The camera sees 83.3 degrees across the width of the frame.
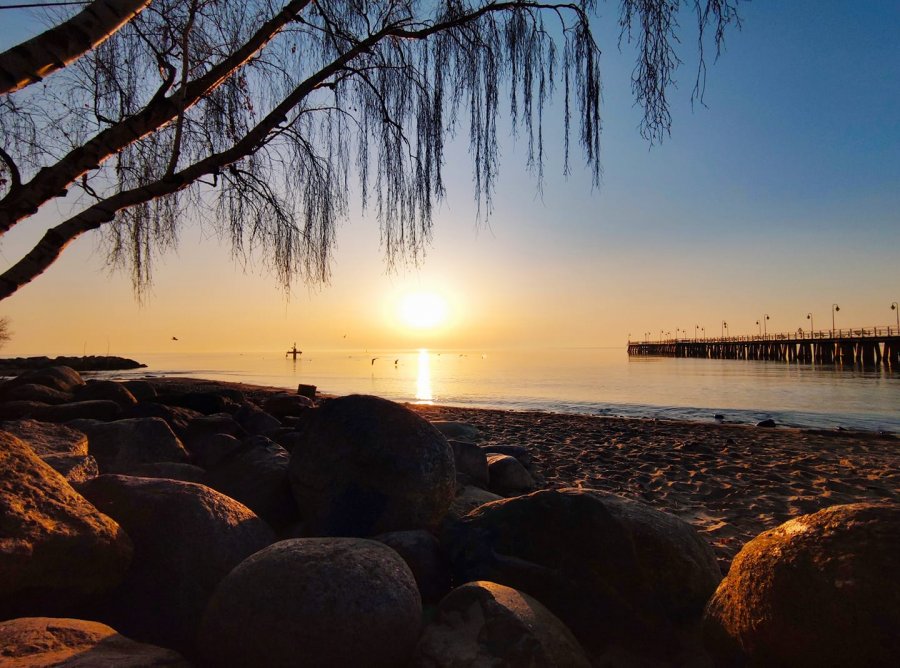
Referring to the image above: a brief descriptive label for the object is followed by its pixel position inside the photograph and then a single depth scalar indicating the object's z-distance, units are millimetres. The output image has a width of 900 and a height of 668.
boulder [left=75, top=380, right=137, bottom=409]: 7082
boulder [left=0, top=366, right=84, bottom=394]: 8461
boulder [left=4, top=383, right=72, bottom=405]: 7039
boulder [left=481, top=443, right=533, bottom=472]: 7175
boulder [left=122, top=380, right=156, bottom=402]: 8742
